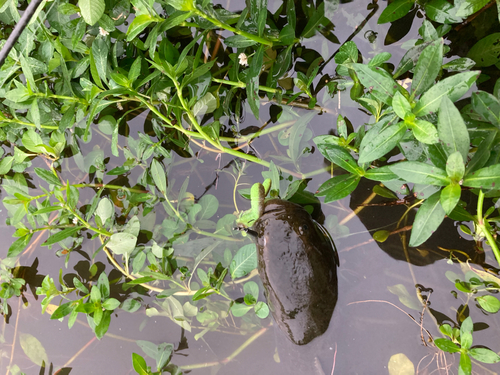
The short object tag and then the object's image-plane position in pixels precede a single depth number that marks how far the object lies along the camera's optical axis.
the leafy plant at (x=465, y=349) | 0.71
